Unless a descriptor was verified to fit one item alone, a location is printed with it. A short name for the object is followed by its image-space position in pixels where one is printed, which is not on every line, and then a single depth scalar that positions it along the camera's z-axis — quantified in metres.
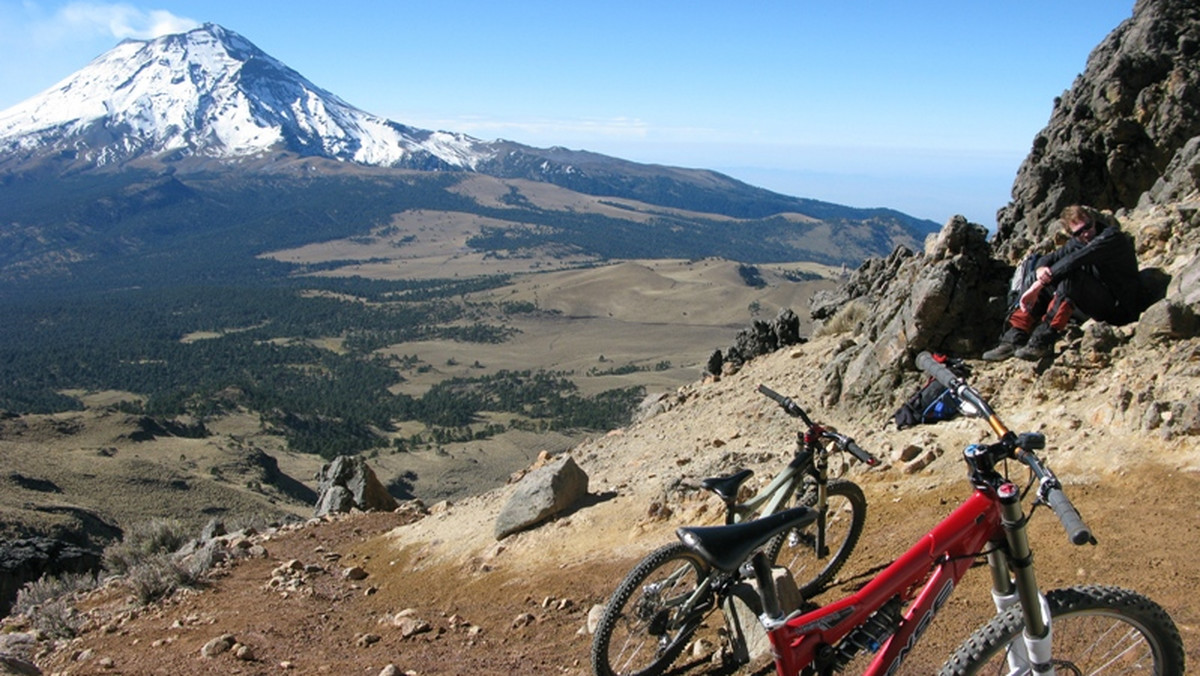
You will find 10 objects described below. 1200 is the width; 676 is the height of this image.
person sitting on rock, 8.66
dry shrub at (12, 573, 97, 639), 8.62
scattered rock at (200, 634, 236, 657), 7.07
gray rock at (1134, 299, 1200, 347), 7.77
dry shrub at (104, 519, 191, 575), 11.95
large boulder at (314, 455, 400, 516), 13.75
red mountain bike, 3.30
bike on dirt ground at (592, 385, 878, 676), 4.89
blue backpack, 4.11
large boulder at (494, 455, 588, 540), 9.51
